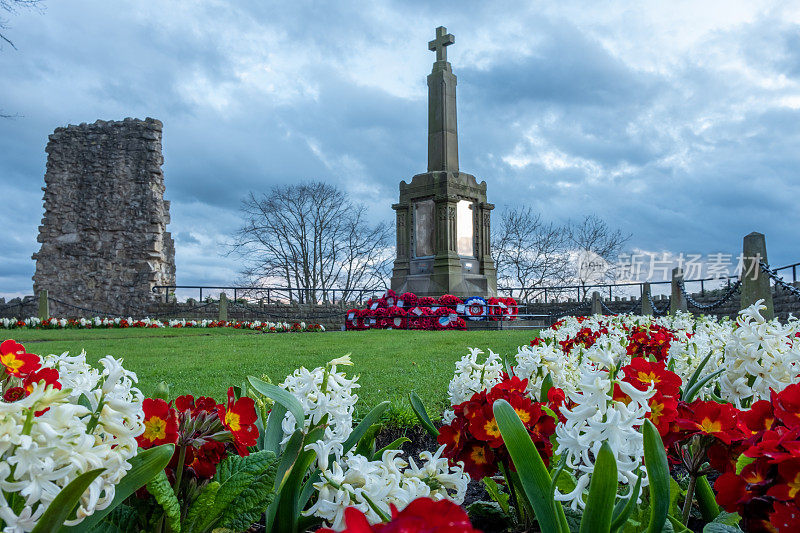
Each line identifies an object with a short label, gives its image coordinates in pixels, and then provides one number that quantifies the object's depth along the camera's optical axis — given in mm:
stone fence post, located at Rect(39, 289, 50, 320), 16297
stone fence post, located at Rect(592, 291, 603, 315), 16614
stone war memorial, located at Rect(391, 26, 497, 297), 16000
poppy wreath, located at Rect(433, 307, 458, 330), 14023
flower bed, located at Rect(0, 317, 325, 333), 15475
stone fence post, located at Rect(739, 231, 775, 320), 8781
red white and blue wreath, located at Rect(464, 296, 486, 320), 14797
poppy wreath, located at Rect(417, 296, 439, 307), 14531
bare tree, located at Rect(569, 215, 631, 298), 29344
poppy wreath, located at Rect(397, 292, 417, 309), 14766
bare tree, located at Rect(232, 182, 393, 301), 27188
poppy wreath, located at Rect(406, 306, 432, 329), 14109
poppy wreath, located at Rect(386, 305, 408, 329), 14405
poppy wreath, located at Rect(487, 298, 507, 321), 15164
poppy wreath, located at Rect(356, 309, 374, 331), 15250
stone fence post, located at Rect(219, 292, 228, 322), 18281
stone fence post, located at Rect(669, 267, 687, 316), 12155
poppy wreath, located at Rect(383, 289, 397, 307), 15242
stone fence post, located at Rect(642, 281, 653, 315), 14508
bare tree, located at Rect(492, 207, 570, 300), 28812
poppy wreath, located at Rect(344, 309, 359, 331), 15773
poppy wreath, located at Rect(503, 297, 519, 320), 15797
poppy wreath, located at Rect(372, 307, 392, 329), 14688
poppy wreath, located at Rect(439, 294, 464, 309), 14500
